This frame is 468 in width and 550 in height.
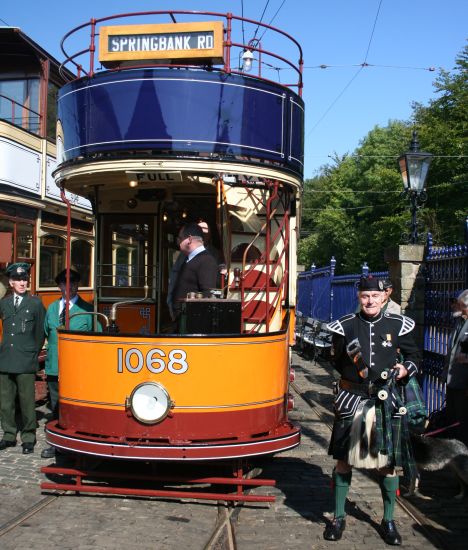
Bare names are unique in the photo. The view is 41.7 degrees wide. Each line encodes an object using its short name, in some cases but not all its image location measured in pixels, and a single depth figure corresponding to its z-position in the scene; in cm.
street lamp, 927
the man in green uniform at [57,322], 655
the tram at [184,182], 488
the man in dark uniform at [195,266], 573
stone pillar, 791
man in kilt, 421
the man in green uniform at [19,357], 645
